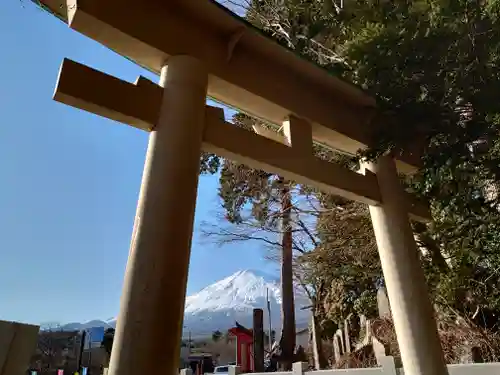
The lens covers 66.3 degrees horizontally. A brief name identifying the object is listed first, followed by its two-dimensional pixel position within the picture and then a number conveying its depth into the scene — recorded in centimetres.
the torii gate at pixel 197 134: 167
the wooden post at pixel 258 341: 995
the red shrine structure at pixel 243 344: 1251
